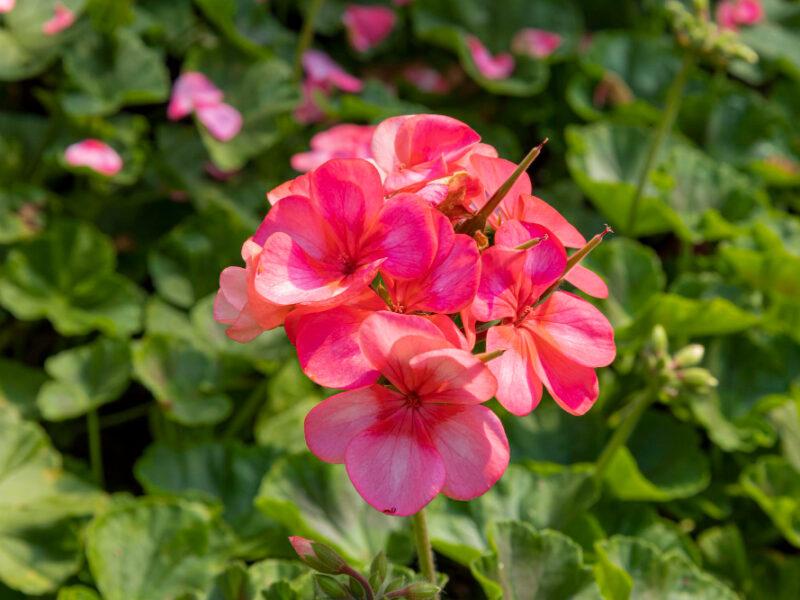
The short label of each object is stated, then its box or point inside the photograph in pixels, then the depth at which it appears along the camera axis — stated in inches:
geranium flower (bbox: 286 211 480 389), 15.9
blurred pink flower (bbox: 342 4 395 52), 36.7
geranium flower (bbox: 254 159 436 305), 16.1
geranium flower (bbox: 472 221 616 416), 16.3
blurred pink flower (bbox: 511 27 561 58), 37.1
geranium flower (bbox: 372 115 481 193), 17.2
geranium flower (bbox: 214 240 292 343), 16.2
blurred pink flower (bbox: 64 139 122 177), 27.8
